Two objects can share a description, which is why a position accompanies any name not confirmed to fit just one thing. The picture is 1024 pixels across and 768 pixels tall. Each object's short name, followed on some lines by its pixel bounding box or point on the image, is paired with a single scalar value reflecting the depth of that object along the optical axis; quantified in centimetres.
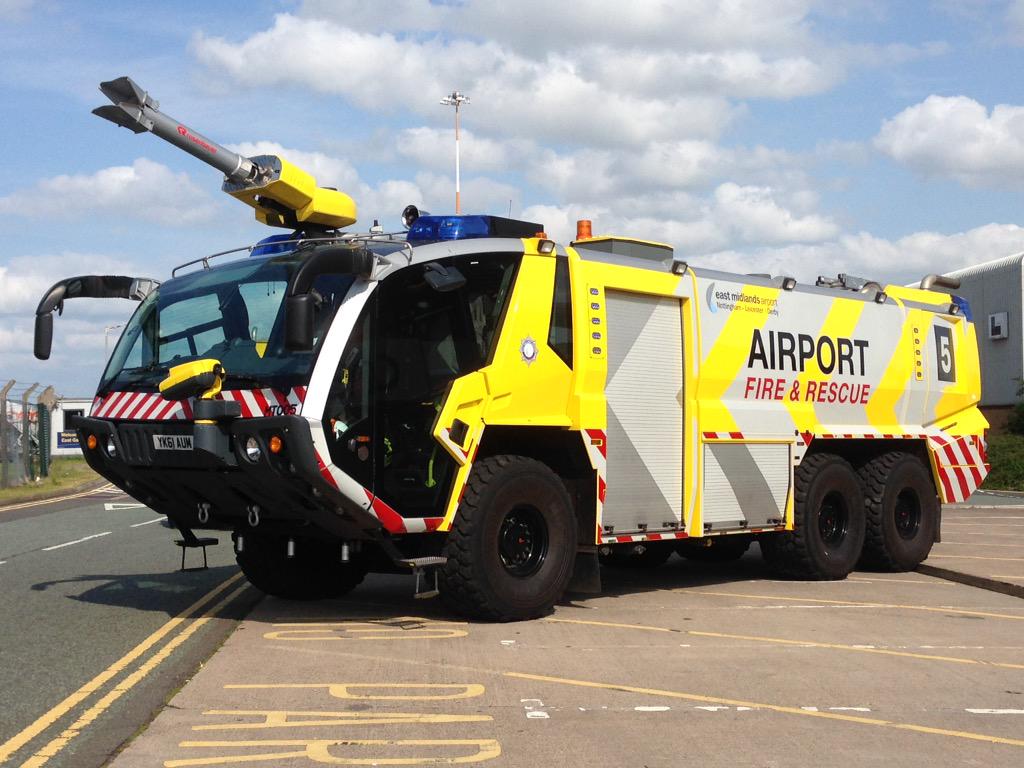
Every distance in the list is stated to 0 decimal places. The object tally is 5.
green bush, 3906
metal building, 4141
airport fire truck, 876
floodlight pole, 2391
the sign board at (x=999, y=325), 4203
